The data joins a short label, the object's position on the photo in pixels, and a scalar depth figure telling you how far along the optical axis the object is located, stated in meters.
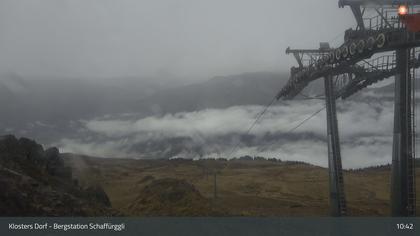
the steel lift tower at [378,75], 18.38
